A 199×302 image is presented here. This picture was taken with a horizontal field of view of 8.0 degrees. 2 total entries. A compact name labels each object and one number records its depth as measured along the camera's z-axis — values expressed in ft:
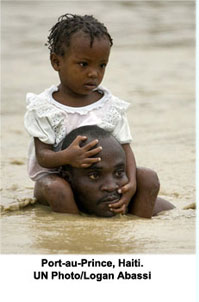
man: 31.09
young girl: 30.89
